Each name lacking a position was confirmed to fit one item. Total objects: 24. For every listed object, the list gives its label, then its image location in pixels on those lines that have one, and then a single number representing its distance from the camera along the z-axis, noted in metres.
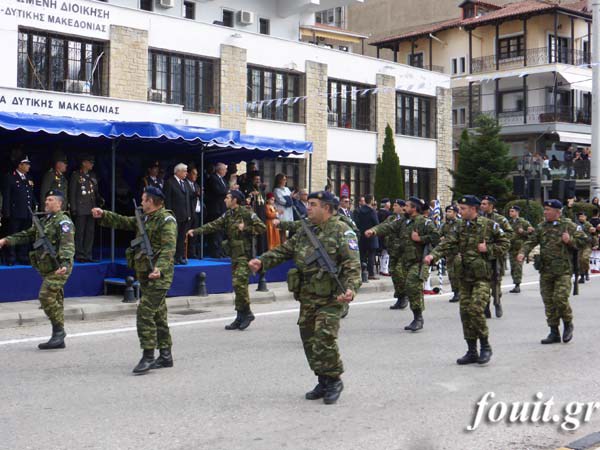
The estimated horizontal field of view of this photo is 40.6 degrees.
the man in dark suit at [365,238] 18.80
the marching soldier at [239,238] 11.37
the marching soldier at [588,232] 16.15
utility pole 26.36
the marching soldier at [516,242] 16.44
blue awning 13.51
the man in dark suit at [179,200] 15.05
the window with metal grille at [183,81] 27.45
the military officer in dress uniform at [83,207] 14.84
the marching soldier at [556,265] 10.19
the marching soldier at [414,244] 11.43
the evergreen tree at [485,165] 38.06
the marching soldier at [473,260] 8.78
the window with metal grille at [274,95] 30.39
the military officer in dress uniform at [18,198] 14.38
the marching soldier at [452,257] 9.28
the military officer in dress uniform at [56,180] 14.70
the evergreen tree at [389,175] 33.66
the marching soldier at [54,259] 9.51
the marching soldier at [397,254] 12.35
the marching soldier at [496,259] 9.18
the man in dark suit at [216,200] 17.16
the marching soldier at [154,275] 8.23
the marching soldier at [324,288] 6.97
